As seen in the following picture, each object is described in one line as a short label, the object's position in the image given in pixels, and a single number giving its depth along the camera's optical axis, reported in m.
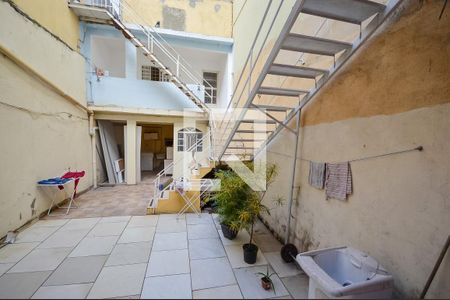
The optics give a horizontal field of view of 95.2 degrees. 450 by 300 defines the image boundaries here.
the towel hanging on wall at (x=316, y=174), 2.43
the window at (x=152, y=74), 7.16
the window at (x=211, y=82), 7.79
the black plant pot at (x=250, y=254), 2.59
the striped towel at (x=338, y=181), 2.09
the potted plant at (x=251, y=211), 2.60
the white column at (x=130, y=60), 6.26
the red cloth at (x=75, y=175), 4.20
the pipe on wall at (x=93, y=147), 6.03
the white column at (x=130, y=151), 6.46
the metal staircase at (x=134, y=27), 5.37
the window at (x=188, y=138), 6.90
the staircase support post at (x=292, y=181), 2.91
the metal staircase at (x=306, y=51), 1.70
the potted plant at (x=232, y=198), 2.83
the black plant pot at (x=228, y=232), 3.14
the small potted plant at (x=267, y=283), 2.11
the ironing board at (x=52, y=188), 3.67
